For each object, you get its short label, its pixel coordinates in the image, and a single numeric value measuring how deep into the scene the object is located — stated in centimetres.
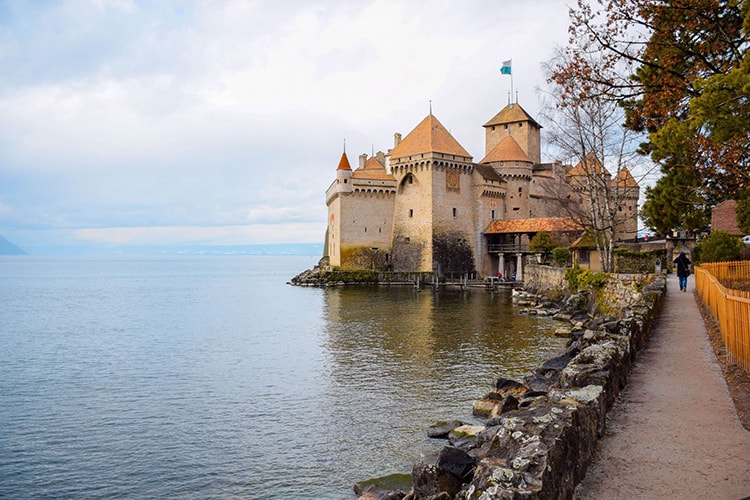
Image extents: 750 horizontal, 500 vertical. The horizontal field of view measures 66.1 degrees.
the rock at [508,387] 1205
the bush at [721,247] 2364
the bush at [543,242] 4531
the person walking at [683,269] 2042
